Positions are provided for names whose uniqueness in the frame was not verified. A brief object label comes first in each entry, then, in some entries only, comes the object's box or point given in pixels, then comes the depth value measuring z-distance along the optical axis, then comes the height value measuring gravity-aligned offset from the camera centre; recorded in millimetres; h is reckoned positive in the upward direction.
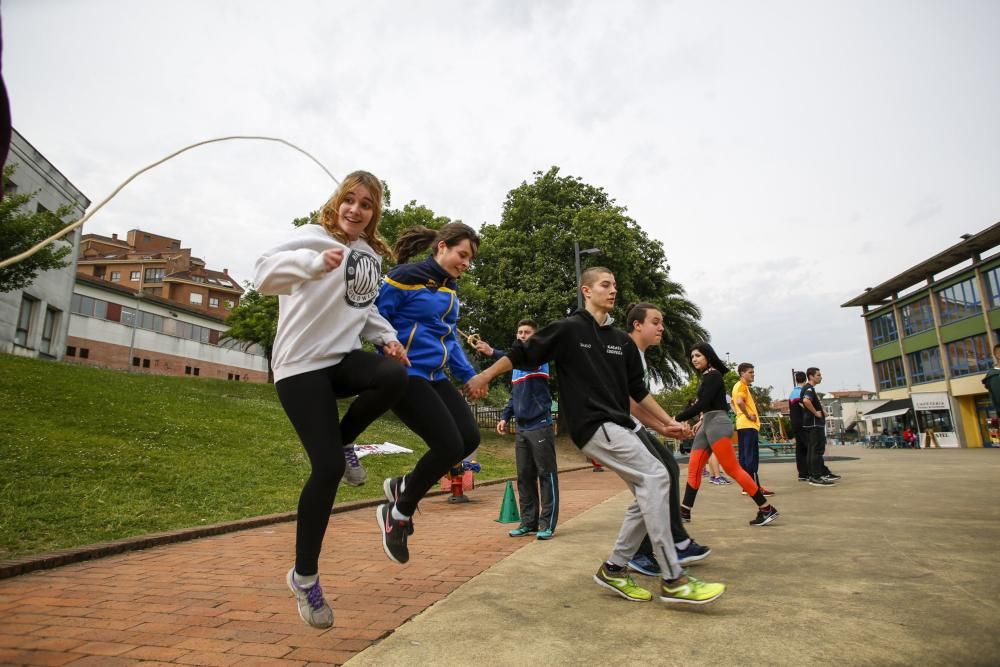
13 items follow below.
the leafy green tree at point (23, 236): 14086 +5469
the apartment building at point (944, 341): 38188 +7239
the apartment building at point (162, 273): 64438 +20758
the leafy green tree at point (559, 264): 25703 +8419
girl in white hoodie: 2756 +500
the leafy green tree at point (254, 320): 30562 +7350
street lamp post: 21972 +6896
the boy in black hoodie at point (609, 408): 3344 +266
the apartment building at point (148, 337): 37594 +8623
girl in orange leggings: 6301 +291
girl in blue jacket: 3248 +592
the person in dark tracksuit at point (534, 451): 5883 +11
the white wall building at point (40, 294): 23328 +7299
